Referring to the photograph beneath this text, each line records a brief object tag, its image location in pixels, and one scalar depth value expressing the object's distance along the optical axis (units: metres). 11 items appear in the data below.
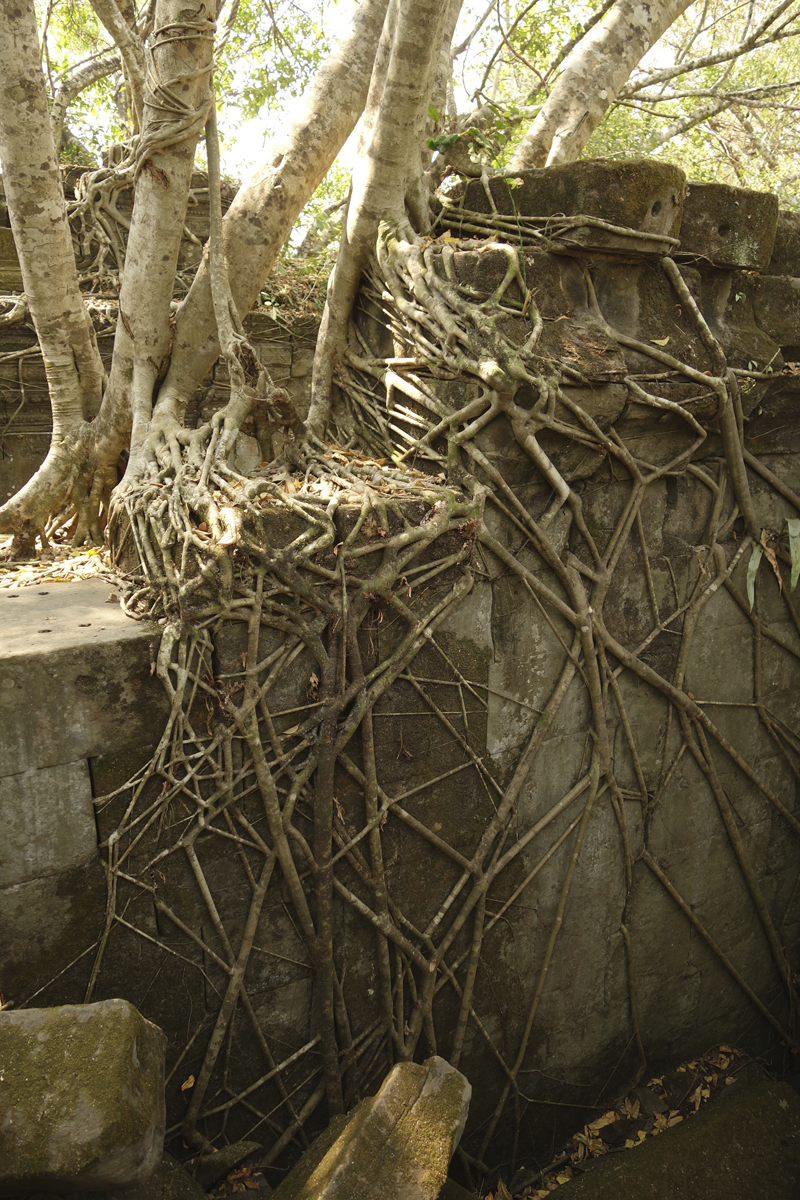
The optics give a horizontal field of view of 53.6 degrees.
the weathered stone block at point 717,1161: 2.95
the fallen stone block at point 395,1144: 1.92
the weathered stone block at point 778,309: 3.75
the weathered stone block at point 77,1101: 1.71
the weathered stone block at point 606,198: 3.23
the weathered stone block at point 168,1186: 2.10
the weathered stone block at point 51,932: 2.45
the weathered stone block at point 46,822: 2.40
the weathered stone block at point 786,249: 3.87
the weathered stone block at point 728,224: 3.50
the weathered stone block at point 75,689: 2.36
